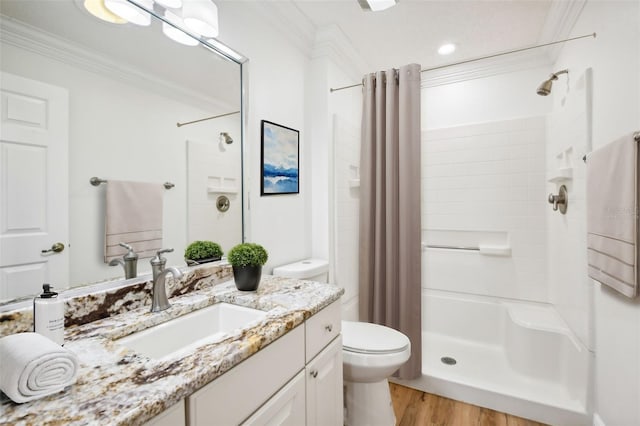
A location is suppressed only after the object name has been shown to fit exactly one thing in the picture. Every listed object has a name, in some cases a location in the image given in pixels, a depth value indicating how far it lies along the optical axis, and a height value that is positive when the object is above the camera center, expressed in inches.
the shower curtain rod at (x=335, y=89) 87.8 +35.5
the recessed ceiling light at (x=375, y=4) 54.6 +38.6
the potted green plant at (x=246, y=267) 53.1 -9.6
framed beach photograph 72.1 +13.2
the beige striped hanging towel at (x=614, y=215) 45.1 -0.6
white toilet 62.1 -32.4
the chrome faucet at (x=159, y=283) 43.7 -10.4
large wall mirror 34.2 +10.7
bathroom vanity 23.3 -14.7
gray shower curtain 83.6 +1.8
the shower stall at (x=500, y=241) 73.0 -9.5
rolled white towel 23.1 -12.4
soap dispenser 30.9 -10.7
